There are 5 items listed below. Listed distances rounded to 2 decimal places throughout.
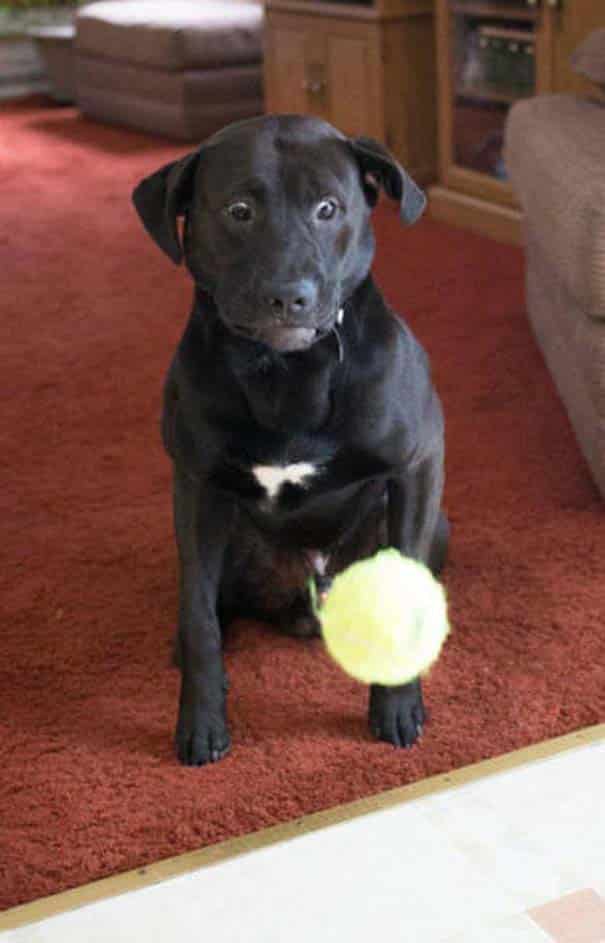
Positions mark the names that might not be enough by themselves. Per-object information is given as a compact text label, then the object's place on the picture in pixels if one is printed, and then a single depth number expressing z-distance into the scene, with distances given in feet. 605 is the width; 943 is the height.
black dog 4.68
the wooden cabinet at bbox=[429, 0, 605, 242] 11.53
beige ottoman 17.31
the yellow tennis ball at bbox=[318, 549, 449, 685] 4.56
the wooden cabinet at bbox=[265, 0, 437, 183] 13.69
